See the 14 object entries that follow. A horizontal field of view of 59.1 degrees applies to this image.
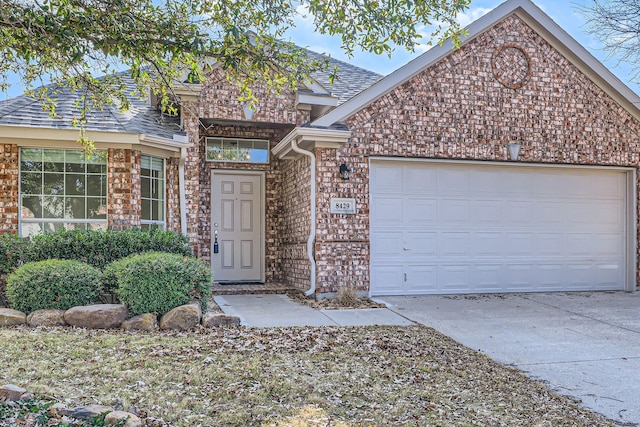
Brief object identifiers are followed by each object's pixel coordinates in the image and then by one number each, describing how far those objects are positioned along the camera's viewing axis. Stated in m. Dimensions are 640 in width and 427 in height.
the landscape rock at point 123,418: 3.72
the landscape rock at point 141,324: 6.70
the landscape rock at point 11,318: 6.71
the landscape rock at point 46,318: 6.73
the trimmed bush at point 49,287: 6.96
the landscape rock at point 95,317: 6.75
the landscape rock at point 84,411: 3.81
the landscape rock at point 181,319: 6.81
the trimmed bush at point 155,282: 6.98
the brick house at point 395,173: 9.20
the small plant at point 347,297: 9.02
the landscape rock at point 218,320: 6.99
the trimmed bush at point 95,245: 8.08
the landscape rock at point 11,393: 4.12
